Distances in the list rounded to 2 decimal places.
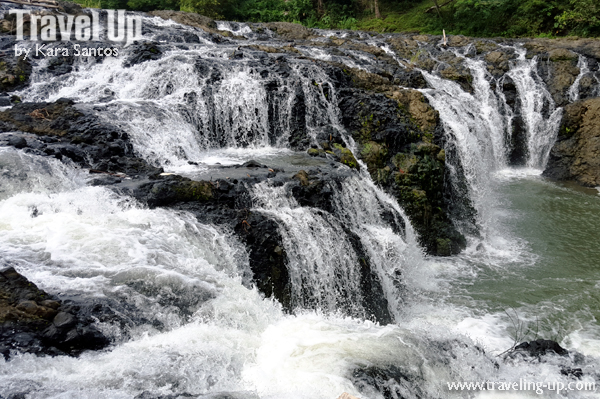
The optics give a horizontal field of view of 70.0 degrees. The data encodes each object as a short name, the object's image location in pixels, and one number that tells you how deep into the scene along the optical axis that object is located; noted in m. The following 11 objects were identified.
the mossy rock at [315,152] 9.44
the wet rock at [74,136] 7.52
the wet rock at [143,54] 11.98
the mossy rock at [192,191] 6.54
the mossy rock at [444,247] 9.45
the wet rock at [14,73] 11.04
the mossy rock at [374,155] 9.82
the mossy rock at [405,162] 9.73
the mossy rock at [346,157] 9.13
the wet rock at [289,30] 21.76
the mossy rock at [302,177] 7.50
